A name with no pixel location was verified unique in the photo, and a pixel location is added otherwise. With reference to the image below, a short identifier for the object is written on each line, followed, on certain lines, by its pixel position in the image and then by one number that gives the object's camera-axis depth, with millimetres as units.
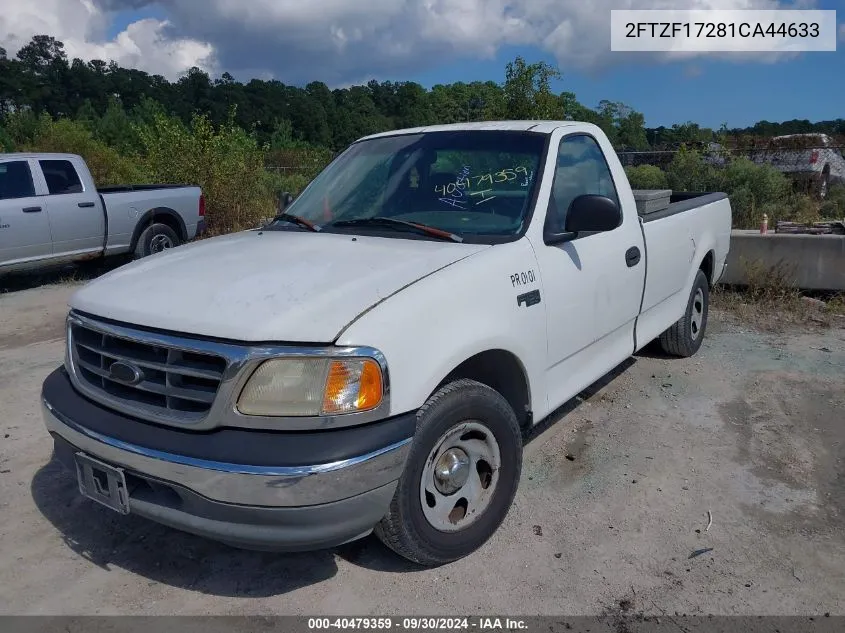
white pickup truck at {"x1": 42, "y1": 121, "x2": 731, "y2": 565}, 2527
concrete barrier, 7590
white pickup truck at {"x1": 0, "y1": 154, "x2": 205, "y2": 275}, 9266
